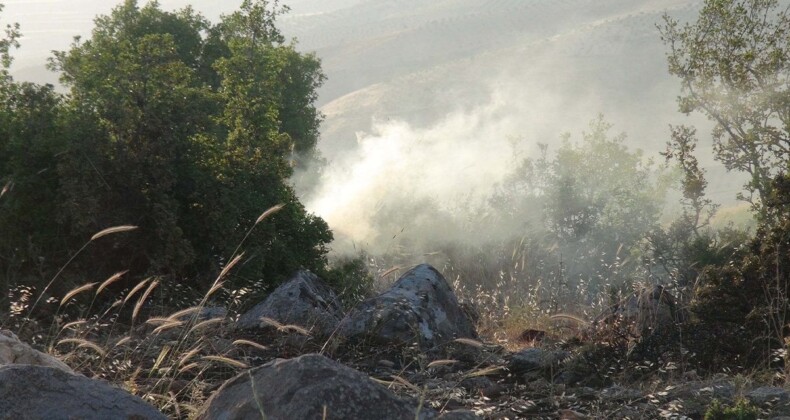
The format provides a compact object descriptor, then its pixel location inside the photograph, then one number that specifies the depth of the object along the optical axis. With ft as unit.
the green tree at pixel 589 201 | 77.13
